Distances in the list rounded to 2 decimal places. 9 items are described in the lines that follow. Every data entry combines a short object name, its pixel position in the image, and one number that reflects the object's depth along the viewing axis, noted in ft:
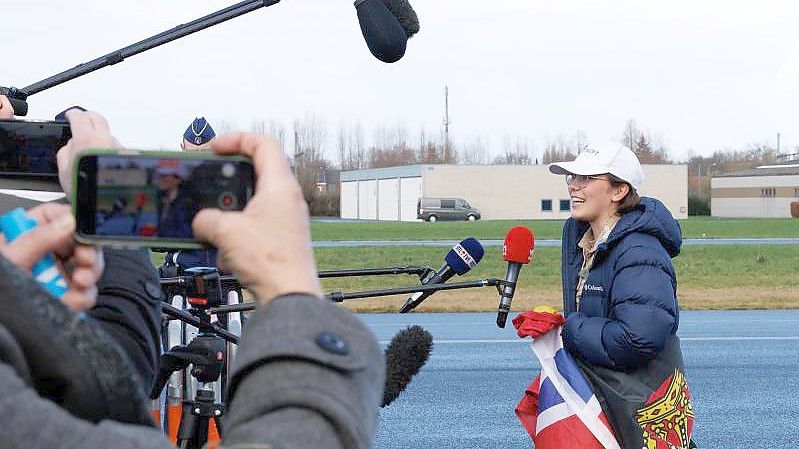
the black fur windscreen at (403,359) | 11.39
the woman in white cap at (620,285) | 15.29
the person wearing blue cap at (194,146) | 21.01
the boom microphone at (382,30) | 9.59
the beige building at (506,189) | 299.58
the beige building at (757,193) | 358.02
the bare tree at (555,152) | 438.81
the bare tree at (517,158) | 452.76
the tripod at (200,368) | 13.53
